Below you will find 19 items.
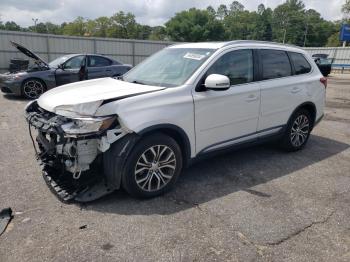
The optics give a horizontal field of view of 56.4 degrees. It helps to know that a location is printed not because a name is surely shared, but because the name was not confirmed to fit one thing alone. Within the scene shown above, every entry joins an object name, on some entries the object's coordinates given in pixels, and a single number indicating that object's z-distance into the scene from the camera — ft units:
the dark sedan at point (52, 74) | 33.76
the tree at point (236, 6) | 399.69
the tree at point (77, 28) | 302.66
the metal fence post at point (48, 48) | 66.54
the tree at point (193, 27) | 272.92
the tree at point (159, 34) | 289.53
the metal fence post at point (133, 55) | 78.11
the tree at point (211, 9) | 364.48
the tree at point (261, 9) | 372.21
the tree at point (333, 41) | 269.89
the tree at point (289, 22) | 319.59
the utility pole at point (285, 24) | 316.11
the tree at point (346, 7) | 121.51
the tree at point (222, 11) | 395.75
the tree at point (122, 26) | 283.79
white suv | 11.38
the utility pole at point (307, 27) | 300.03
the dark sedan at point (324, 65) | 77.20
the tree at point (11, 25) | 320.99
